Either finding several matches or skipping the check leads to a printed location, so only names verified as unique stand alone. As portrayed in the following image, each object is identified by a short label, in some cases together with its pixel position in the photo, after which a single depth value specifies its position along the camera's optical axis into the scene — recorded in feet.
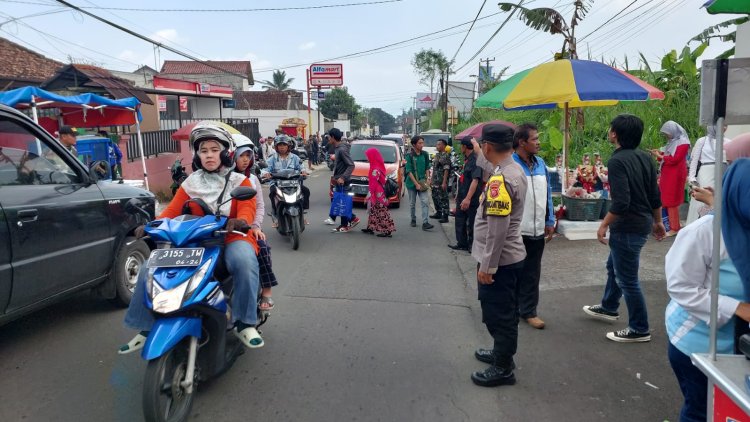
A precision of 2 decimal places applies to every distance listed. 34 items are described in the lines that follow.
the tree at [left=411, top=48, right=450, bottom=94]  178.91
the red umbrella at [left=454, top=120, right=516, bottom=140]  43.78
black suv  12.14
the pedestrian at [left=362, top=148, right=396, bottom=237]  30.37
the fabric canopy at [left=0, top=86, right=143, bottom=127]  28.19
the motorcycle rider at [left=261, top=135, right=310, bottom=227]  28.43
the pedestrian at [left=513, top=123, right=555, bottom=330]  15.25
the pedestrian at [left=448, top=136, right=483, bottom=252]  24.36
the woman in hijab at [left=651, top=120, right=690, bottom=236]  26.20
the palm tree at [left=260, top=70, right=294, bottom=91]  223.10
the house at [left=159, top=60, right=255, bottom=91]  169.89
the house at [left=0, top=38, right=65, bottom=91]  54.34
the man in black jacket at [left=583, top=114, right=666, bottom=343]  13.92
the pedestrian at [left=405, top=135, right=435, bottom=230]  32.73
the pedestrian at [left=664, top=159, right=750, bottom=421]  6.70
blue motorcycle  9.53
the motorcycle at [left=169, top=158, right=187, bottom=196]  34.04
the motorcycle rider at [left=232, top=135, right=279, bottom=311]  13.50
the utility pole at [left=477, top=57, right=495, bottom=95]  98.59
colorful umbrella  21.03
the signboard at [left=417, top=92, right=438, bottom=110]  152.56
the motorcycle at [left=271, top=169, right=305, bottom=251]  26.63
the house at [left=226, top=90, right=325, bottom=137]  171.63
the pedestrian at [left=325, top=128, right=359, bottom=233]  31.12
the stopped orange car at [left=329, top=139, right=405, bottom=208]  41.65
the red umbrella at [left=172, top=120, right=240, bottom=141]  51.37
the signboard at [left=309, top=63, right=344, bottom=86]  137.80
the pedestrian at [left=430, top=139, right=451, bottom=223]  33.65
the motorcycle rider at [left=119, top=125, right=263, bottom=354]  11.78
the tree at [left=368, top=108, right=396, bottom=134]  464.44
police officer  11.82
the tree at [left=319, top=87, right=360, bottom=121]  231.09
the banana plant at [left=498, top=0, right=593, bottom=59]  38.17
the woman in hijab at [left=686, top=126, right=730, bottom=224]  21.56
